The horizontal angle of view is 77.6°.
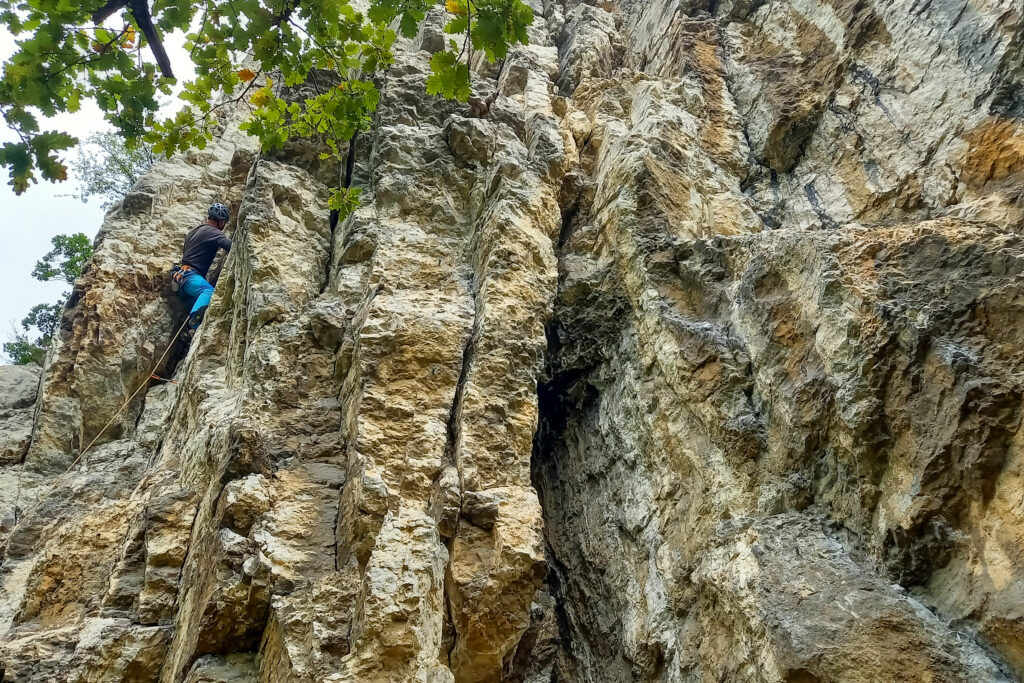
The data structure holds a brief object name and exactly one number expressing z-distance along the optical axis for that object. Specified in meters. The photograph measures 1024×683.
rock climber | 9.07
